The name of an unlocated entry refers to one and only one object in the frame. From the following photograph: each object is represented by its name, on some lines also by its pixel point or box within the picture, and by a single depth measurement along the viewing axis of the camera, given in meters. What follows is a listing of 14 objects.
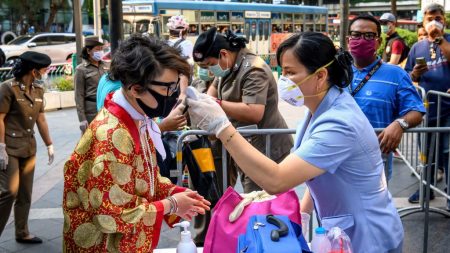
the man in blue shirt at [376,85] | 3.72
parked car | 24.48
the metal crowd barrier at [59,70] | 15.16
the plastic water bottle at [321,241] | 2.09
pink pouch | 2.33
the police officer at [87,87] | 6.12
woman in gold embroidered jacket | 2.01
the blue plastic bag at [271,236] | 1.92
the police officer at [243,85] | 3.85
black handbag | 3.67
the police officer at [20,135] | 4.42
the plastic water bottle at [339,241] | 2.06
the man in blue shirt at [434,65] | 5.32
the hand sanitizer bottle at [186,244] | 2.29
